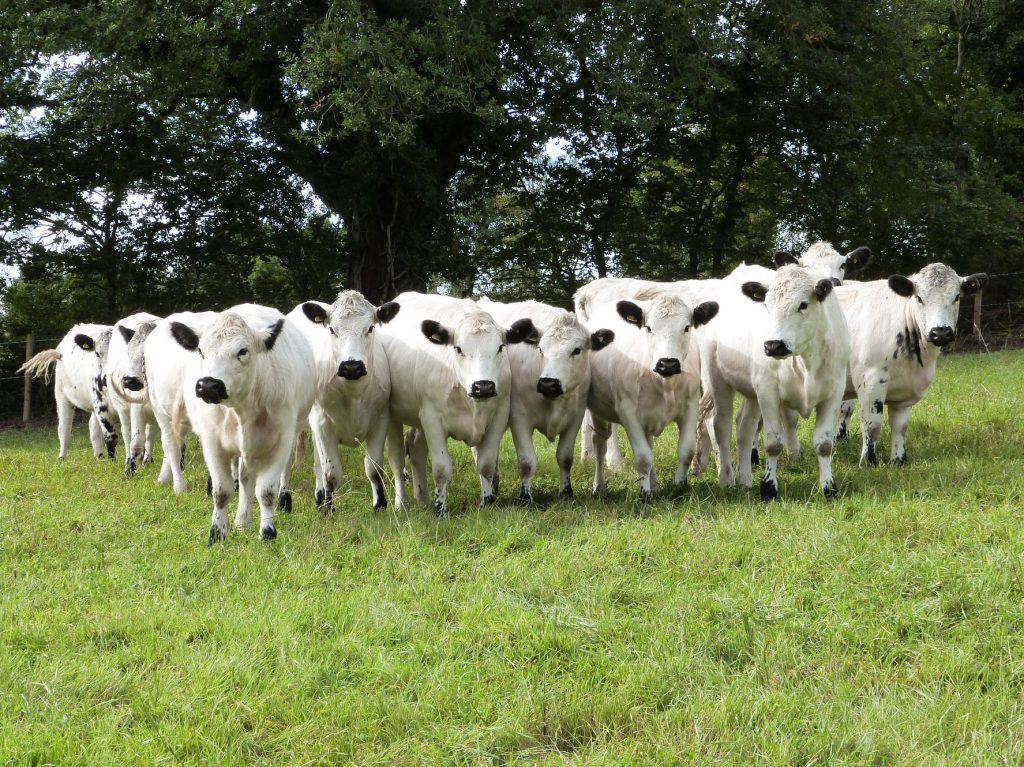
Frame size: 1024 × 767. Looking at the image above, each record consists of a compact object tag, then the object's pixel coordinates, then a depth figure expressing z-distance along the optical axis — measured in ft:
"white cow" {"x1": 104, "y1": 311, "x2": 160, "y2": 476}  36.99
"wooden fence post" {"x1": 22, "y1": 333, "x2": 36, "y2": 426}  67.31
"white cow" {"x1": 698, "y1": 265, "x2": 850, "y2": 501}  26.63
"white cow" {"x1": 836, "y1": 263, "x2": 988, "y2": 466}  31.76
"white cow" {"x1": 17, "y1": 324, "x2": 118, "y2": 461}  43.60
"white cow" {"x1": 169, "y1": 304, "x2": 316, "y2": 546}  24.45
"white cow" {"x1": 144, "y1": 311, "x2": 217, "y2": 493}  29.66
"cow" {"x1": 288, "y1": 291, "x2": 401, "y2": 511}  28.81
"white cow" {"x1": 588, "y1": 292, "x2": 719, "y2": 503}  29.27
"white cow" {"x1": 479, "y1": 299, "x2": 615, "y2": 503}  29.68
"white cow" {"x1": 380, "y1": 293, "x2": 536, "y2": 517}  28.43
